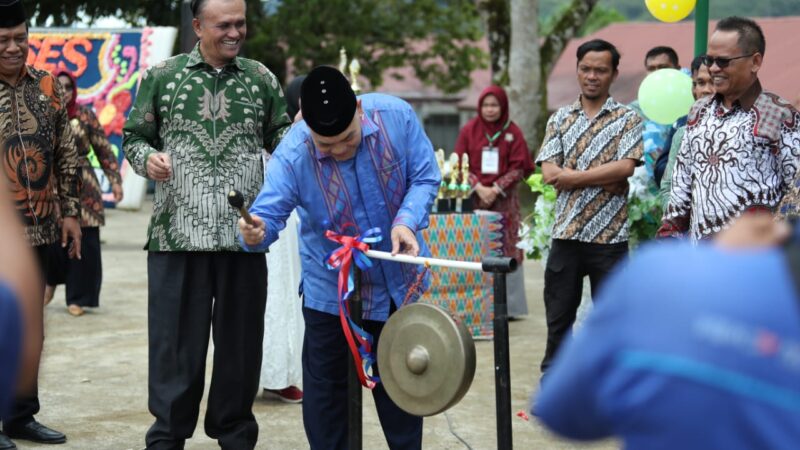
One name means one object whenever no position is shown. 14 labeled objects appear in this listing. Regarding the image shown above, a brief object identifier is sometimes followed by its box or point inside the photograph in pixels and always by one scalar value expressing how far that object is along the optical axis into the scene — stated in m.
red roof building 10.96
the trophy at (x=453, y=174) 8.86
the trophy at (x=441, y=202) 8.75
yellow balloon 7.82
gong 3.78
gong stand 3.86
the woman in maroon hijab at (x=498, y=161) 9.16
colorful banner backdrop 15.63
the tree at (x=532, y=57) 17.55
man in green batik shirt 5.12
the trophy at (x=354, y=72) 7.67
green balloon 6.86
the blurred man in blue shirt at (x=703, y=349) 1.71
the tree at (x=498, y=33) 18.98
